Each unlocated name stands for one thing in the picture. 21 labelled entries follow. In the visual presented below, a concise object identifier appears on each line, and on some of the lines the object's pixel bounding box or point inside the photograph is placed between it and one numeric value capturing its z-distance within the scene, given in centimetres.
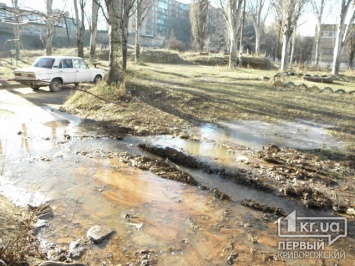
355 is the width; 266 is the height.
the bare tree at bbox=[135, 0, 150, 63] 2582
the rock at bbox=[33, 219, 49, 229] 339
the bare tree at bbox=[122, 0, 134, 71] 1525
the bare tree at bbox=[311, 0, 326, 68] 3268
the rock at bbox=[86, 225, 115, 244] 321
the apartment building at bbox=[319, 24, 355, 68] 6181
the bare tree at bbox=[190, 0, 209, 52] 4059
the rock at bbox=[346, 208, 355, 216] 389
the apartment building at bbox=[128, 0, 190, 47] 8019
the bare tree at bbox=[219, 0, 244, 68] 2416
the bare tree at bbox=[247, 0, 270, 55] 3560
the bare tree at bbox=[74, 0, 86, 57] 2088
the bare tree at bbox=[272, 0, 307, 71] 2411
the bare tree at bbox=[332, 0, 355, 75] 2283
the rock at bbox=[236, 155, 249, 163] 555
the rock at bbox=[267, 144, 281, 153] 602
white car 1211
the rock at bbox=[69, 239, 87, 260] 297
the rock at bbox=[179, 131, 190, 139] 684
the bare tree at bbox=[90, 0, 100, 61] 2197
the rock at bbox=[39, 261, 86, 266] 237
